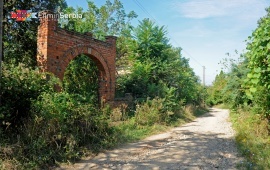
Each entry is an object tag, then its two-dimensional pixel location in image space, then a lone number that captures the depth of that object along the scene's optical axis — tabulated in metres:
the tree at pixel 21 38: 9.54
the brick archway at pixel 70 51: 7.90
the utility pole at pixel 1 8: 4.47
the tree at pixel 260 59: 5.40
